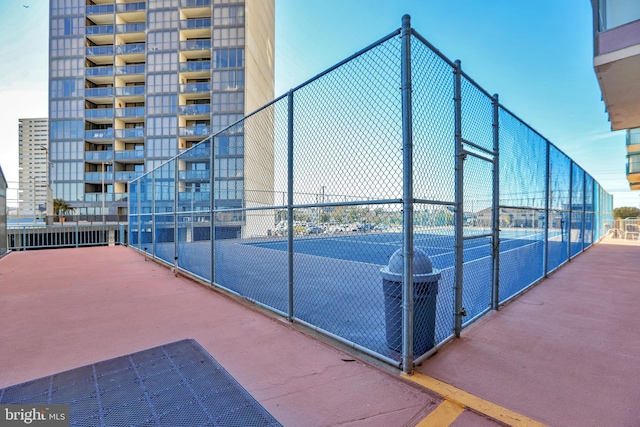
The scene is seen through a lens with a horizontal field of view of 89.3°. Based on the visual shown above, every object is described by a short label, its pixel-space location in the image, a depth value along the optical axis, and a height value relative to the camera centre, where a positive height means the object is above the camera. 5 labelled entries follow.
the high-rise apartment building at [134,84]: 36.38 +14.86
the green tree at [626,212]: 48.88 +0.43
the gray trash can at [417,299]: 3.33 -0.90
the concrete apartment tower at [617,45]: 7.30 +3.90
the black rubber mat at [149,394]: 2.46 -1.58
